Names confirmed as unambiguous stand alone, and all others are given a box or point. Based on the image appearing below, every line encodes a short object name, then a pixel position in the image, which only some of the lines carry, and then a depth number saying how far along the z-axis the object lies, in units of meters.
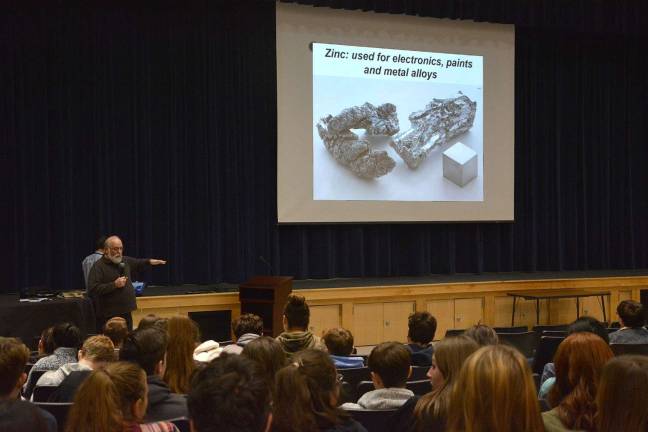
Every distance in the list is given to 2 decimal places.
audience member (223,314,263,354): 4.48
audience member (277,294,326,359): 4.10
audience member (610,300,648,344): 4.91
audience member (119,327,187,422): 2.68
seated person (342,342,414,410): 2.86
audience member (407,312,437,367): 4.41
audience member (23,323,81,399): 3.74
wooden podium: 7.26
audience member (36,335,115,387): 3.36
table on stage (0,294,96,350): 6.27
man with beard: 6.03
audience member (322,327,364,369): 4.02
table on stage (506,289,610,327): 8.88
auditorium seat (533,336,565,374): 4.87
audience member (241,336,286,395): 2.99
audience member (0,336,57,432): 2.05
